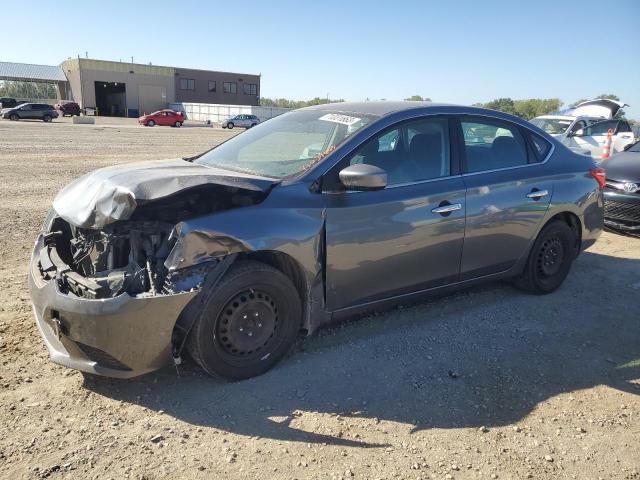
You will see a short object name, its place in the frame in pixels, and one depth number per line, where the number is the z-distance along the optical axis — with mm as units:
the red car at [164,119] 43938
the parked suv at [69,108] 51712
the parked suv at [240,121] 48031
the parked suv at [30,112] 40062
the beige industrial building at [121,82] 63781
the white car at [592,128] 14453
